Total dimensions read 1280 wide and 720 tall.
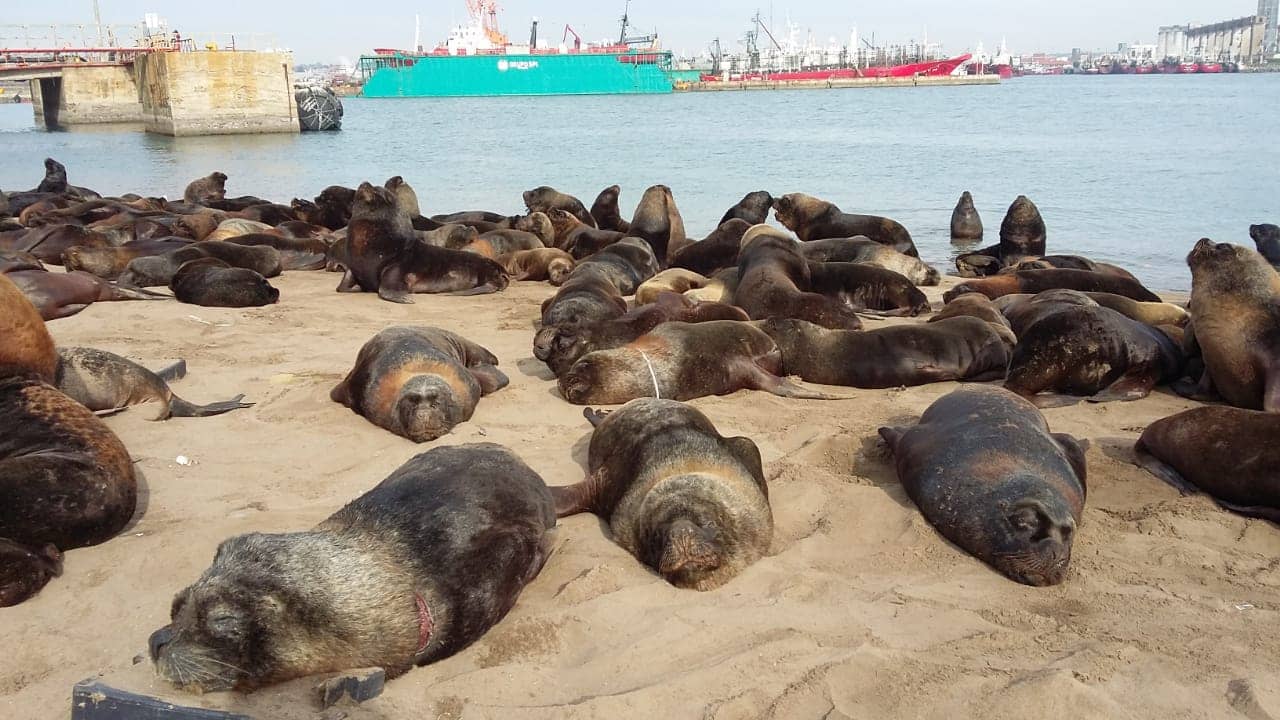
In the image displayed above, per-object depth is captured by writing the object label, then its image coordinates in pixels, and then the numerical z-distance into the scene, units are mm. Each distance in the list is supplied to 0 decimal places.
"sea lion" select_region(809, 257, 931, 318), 9219
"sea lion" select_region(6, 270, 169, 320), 8492
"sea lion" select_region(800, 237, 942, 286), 11148
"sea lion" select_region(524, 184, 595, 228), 14406
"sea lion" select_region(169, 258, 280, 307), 9117
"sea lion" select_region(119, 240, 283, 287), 10031
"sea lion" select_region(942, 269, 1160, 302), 9273
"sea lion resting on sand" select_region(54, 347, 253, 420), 5664
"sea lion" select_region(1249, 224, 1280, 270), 10211
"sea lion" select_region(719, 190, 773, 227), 12891
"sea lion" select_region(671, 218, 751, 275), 10773
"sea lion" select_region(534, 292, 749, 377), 6855
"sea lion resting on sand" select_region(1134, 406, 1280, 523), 4633
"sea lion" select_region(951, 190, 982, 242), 15641
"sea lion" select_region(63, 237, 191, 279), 10594
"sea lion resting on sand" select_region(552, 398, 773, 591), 3947
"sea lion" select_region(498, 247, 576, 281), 11117
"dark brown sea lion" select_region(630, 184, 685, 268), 11859
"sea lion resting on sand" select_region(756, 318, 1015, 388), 6820
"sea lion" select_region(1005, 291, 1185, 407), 6379
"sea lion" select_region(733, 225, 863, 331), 7977
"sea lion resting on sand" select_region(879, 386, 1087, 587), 4039
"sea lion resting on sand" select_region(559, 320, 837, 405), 6359
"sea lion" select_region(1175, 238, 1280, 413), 6230
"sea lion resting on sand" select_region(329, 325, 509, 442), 5574
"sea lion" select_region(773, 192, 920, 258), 12555
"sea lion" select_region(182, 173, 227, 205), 18844
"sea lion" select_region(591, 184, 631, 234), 13961
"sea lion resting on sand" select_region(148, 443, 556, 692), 2908
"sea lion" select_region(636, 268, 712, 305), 8992
